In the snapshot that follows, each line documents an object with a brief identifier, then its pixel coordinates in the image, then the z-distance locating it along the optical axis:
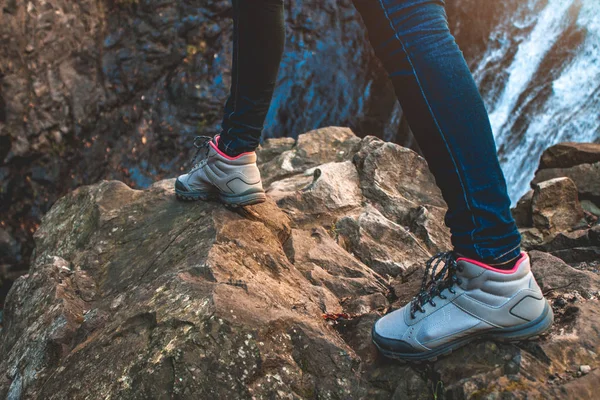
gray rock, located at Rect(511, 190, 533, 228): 4.87
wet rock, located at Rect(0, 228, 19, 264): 6.32
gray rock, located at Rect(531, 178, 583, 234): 4.68
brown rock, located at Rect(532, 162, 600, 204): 5.13
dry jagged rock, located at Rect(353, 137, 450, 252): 3.46
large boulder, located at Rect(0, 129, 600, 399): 1.78
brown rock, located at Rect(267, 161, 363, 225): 3.40
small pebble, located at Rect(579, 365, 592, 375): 1.69
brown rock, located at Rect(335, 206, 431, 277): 3.07
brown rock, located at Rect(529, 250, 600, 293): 2.18
